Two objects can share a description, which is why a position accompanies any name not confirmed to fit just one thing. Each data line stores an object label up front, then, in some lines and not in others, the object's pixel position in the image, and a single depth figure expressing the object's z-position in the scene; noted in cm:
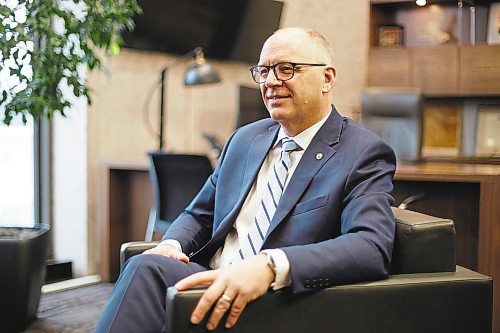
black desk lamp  428
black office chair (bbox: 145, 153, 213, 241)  346
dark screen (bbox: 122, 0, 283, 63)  445
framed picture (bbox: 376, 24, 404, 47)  599
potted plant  274
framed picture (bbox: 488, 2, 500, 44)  563
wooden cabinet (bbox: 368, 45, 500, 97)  545
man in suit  151
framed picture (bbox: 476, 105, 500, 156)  560
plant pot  291
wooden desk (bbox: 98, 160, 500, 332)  306
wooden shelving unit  547
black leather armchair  147
